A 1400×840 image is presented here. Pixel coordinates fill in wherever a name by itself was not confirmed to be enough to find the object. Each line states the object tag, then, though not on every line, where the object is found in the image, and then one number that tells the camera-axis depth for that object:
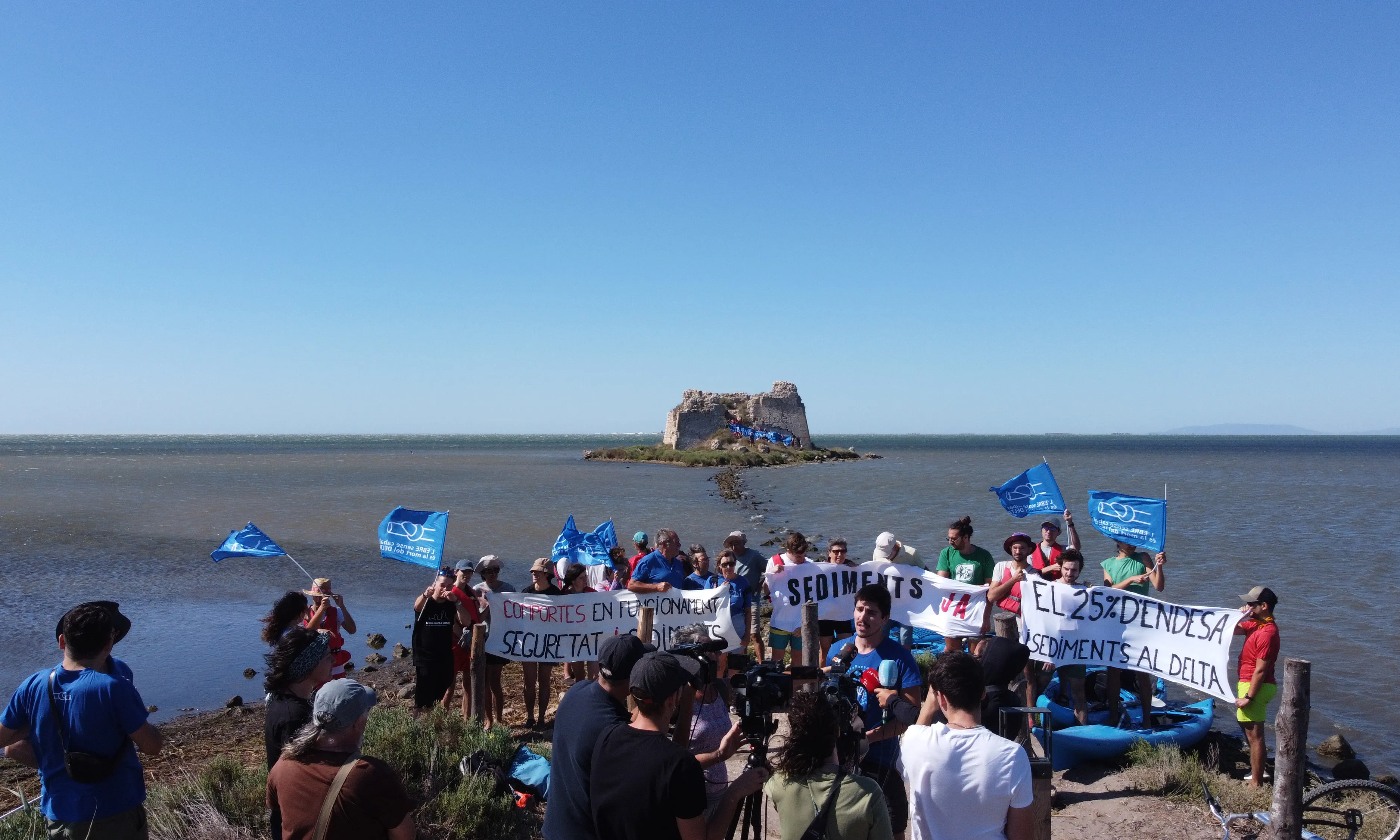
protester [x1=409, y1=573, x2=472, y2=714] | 8.40
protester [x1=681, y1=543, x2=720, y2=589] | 9.68
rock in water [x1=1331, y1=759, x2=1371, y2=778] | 8.67
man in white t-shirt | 3.75
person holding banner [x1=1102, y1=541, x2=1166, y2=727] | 9.05
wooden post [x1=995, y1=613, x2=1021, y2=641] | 6.88
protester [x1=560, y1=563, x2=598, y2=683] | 9.22
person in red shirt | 7.32
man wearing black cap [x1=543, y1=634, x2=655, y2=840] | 3.77
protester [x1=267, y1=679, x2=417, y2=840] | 3.26
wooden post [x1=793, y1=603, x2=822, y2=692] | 8.15
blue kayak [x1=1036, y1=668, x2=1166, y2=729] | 8.89
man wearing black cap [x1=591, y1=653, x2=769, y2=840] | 3.43
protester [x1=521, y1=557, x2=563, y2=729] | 9.12
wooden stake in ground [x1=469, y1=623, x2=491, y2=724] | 8.52
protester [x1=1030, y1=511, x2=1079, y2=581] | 9.76
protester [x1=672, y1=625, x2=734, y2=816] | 4.78
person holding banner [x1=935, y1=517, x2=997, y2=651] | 9.92
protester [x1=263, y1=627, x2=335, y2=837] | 4.56
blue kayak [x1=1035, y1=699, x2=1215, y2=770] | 8.29
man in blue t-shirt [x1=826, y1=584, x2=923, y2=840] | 4.91
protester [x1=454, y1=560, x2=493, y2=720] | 8.54
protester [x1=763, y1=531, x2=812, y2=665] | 9.41
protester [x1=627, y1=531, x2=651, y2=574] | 10.80
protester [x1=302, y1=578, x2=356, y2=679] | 7.66
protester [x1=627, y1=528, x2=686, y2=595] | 9.33
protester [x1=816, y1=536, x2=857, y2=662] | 9.54
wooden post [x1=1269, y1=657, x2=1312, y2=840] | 5.64
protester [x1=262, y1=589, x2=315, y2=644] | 6.07
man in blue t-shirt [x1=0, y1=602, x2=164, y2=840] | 4.24
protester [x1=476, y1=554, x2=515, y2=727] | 9.12
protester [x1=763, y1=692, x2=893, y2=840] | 3.46
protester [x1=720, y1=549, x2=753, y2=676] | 9.12
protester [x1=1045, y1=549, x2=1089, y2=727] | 8.51
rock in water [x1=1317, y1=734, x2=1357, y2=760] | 9.41
